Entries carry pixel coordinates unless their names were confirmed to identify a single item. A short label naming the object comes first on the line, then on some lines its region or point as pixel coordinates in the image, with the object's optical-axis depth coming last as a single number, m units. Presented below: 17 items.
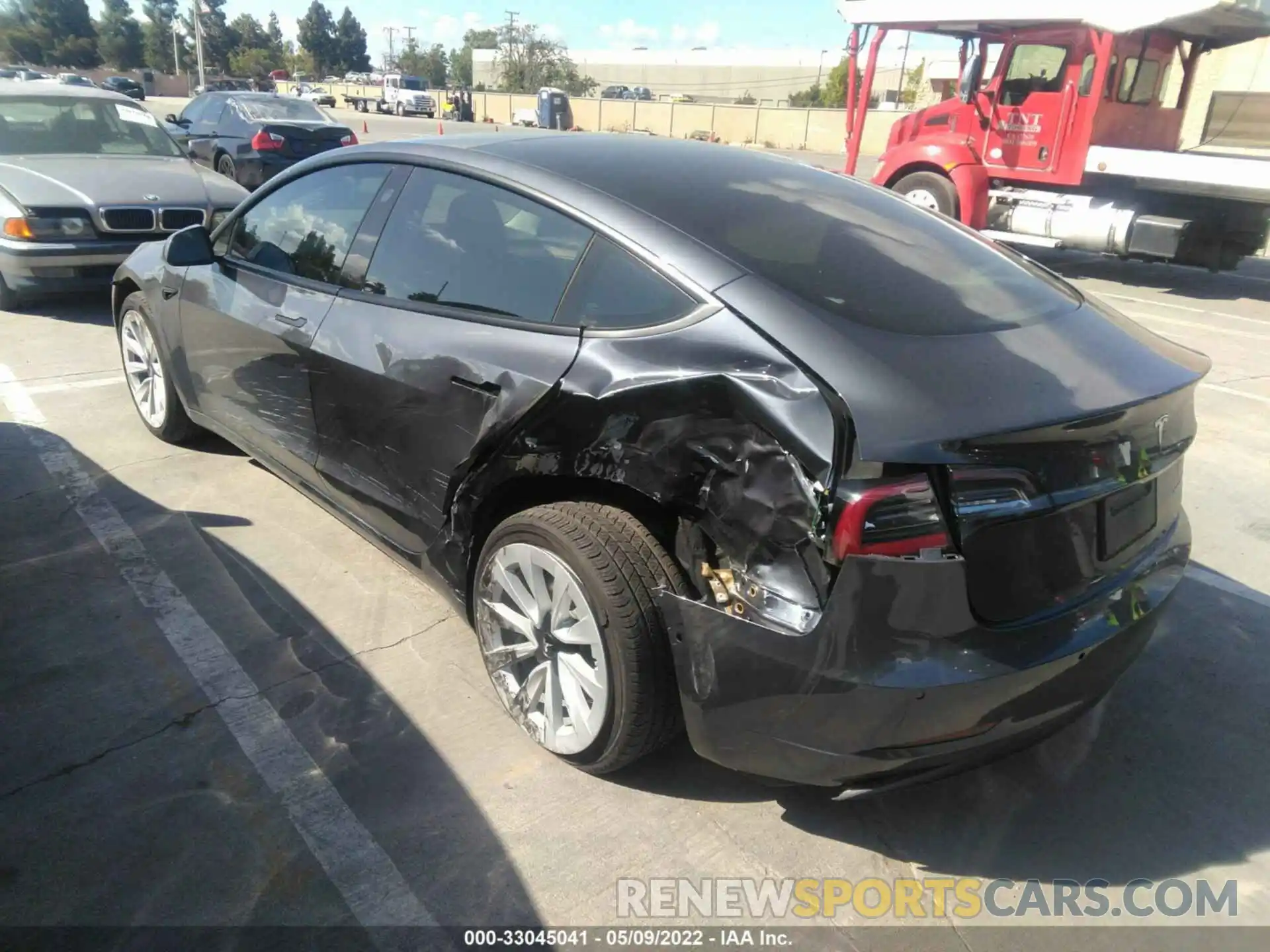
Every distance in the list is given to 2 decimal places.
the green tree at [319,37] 114.88
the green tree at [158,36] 92.62
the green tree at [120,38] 88.56
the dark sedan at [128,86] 48.06
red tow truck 10.18
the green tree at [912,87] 44.08
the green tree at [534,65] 82.62
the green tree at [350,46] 118.56
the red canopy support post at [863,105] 12.53
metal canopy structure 9.92
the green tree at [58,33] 81.50
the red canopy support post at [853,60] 12.84
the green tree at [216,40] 93.25
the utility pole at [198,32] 48.94
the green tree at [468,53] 117.19
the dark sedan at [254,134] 13.22
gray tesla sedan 2.05
